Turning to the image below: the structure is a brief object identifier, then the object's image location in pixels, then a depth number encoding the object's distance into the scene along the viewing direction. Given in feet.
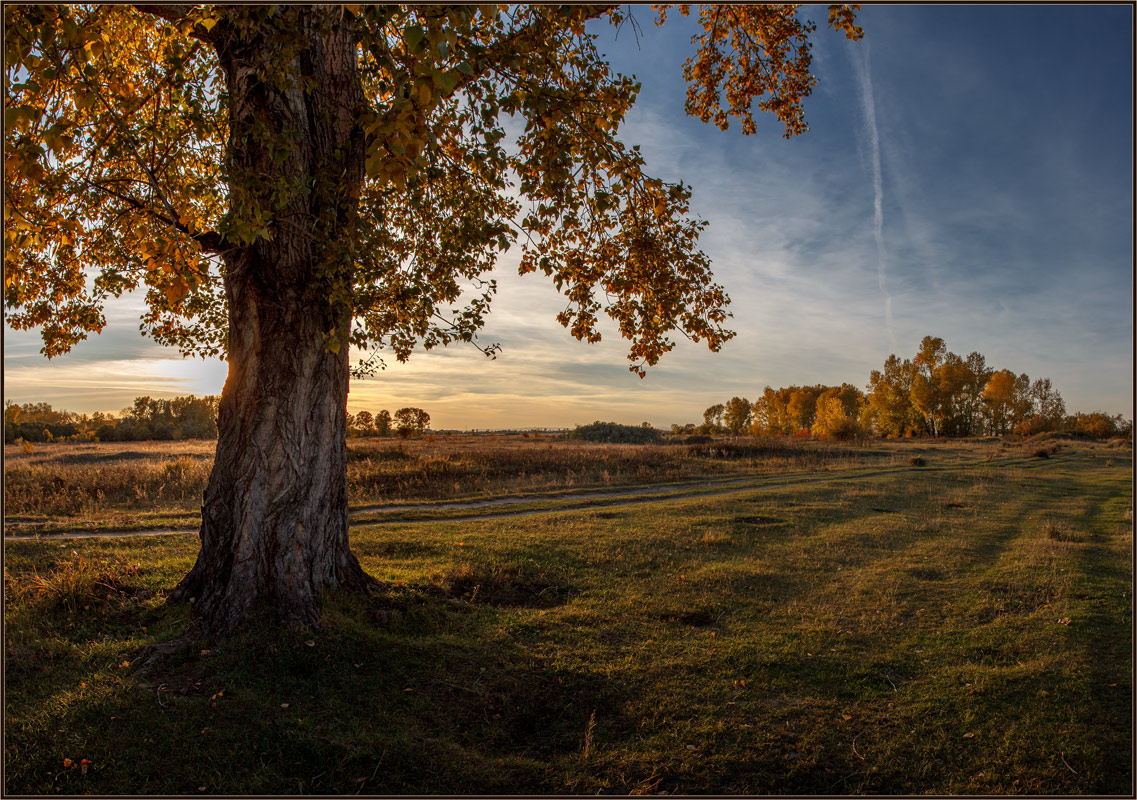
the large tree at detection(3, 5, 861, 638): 17.62
